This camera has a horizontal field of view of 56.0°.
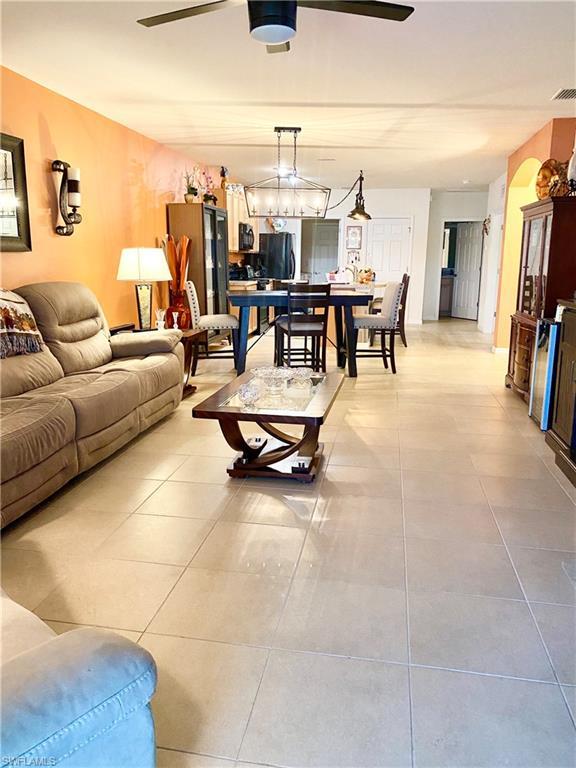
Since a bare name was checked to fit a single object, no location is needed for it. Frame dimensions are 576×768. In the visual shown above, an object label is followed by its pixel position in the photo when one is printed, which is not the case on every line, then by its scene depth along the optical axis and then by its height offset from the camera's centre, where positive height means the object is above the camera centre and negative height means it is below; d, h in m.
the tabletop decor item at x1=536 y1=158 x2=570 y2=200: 4.29 +0.82
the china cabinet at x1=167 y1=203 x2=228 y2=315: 6.43 +0.41
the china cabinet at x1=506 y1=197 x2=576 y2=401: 4.16 +0.07
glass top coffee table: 2.86 -0.73
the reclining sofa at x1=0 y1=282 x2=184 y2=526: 2.49 -0.66
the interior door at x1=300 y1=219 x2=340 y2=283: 12.31 +0.64
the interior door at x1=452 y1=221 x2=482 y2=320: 10.86 +0.21
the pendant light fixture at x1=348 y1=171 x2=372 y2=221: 6.96 +0.85
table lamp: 4.64 +0.09
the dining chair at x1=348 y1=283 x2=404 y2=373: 5.89 -0.45
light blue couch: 0.84 -0.69
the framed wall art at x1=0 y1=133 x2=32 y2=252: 3.54 +0.50
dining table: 5.59 -0.26
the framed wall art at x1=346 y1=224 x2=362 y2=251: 10.29 +0.78
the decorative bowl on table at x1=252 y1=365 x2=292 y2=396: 3.25 -0.62
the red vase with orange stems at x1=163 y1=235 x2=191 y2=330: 6.31 +0.12
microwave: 8.80 +0.65
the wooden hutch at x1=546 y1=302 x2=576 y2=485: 3.15 -0.74
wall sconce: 4.10 +0.61
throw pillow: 3.15 -0.32
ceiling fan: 2.16 +1.07
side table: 4.96 -0.75
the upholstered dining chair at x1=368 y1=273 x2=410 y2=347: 6.86 -0.41
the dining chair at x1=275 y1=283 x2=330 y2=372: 5.24 -0.35
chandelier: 6.23 +0.89
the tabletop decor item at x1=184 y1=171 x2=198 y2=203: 6.55 +1.02
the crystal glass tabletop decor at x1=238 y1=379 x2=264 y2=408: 3.02 -0.65
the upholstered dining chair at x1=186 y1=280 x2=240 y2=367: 5.81 -0.47
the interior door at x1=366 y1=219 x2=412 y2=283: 10.18 +0.60
